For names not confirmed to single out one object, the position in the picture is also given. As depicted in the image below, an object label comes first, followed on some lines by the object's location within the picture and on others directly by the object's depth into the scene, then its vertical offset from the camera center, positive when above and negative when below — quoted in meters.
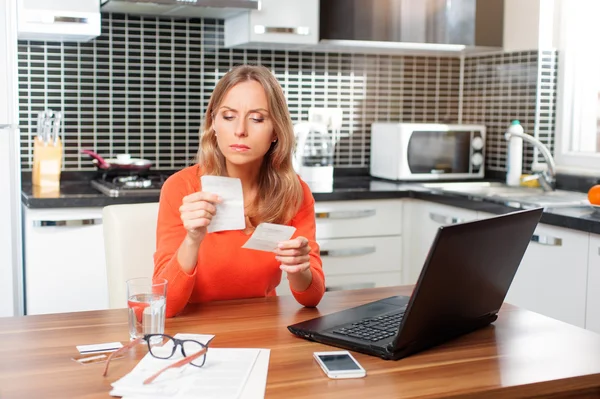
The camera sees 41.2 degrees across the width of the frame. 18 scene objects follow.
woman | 1.84 -0.18
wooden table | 1.29 -0.42
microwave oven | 3.86 -0.12
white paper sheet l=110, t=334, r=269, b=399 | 1.24 -0.41
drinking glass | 1.52 -0.35
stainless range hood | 3.32 +0.50
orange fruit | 2.93 -0.25
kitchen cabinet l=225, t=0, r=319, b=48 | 3.54 +0.45
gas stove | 3.17 -0.26
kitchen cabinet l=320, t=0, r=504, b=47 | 3.72 +0.50
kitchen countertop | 2.77 -0.30
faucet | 3.58 -0.18
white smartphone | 1.35 -0.41
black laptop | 1.39 -0.33
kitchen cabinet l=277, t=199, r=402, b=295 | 3.49 -0.52
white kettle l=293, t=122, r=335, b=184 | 3.81 -0.14
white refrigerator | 3.00 -0.22
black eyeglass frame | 1.37 -0.38
